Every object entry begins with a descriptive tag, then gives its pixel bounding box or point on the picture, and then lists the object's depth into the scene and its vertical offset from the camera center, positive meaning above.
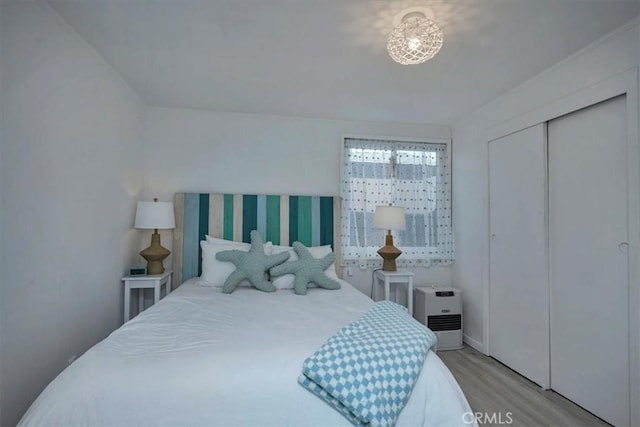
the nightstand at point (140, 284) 2.54 -0.58
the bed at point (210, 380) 1.06 -0.63
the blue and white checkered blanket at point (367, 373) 1.11 -0.61
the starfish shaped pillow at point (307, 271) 2.53 -0.45
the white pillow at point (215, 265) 2.62 -0.42
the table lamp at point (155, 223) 2.65 -0.03
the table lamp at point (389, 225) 3.06 -0.04
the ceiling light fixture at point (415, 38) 1.61 +1.05
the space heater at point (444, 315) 3.07 -1.00
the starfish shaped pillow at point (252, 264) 2.47 -0.39
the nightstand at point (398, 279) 3.03 -0.61
